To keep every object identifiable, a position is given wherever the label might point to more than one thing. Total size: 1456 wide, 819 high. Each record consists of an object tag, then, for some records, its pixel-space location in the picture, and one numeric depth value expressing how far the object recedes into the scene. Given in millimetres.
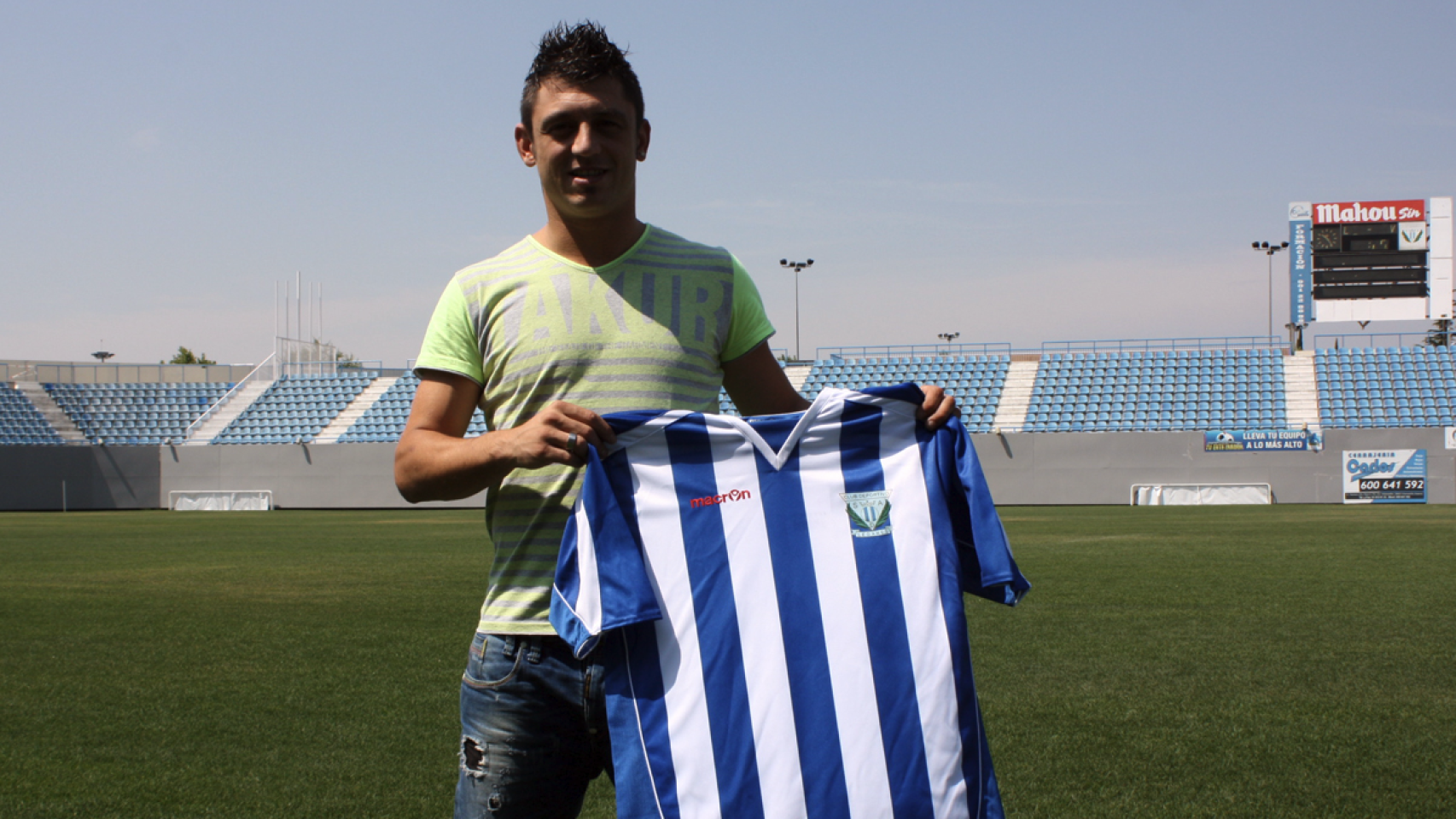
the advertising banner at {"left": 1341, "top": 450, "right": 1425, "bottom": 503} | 27078
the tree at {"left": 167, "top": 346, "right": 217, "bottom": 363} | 80644
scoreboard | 30469
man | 1821
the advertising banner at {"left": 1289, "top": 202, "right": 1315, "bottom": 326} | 30922
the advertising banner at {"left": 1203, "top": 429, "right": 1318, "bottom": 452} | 27750
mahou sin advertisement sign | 30469
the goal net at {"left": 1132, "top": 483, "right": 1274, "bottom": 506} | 27609
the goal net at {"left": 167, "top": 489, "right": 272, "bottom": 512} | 31500
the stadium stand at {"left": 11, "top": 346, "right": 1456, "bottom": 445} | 30141
